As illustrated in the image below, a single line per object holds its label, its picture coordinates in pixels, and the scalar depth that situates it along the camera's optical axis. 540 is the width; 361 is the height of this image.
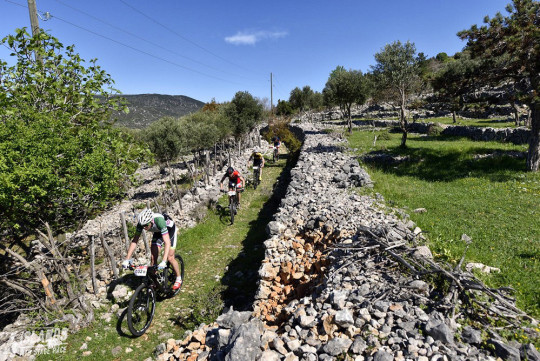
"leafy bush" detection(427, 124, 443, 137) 28.62
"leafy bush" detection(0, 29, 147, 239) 5.63
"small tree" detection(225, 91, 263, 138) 37.88
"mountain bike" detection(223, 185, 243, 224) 12.86
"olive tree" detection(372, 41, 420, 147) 21.73
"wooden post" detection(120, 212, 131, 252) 9.20
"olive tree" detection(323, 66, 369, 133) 32.91
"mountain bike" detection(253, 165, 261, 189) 17.23
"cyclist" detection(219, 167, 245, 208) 12.76
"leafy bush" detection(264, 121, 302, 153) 26.81
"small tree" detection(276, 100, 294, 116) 72.12
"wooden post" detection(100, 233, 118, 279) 7.83
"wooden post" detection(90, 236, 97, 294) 7.22
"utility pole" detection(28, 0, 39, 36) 10.61
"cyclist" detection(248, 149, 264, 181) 16.88
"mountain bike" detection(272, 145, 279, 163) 26.73
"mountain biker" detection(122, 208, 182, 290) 6.32
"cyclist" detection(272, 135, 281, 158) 25.43
